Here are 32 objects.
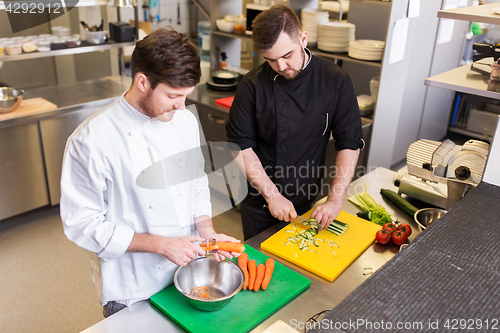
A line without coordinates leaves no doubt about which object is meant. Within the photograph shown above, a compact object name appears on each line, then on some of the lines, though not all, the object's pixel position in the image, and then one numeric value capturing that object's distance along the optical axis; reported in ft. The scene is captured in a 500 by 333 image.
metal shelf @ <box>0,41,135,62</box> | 9.96
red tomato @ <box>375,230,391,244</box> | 5.50
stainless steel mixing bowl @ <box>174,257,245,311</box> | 4.47
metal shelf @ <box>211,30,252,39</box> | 12.08
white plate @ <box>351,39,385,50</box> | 9.75
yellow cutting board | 5.04
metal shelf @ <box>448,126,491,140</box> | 15.98
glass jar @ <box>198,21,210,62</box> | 14.46
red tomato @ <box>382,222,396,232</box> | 5.59
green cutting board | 4.12
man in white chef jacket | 3.89
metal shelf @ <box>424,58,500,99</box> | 4.84
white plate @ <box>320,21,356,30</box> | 10.35
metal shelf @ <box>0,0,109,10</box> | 10.53
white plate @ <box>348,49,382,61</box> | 9.83
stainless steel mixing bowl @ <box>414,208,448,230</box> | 6.16
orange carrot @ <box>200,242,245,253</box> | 4.50
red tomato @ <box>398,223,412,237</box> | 5.56
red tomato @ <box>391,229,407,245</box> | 5.48
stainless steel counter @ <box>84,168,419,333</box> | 4.17
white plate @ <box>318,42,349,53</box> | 10.58
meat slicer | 5.69
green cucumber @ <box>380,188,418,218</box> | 6.43
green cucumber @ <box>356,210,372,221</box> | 6.24
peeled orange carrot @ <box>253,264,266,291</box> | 4.57
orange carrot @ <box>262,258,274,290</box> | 4.60
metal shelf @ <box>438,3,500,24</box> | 4.38
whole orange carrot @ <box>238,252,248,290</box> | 4.80
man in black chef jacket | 6.17
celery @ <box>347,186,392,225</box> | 6.17
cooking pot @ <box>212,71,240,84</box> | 12.59
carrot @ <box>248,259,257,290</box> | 4.58
